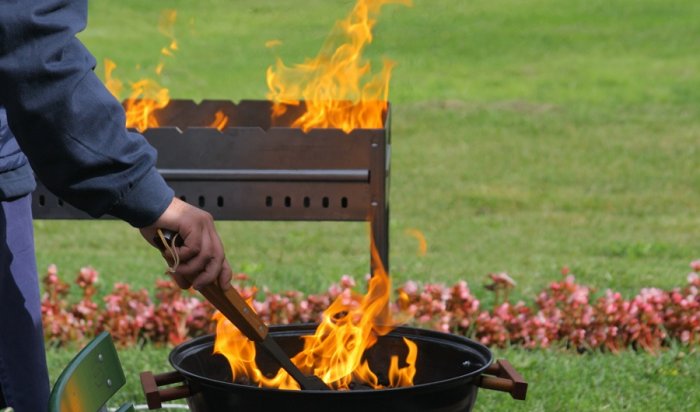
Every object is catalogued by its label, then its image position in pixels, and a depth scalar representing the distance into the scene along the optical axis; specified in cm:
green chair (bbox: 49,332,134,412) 465
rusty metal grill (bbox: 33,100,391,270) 900
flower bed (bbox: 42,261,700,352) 1187
